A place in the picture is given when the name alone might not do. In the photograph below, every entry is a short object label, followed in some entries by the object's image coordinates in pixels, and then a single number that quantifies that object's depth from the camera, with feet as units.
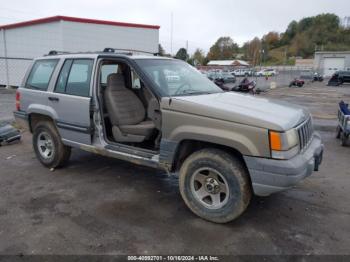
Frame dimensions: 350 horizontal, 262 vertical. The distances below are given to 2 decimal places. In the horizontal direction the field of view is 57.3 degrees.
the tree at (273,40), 420.77
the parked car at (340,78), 107.04
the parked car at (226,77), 119.03
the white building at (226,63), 282.28
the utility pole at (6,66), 70.90
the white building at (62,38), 57.91
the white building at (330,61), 181.20
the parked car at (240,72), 184.76
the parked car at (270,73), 181.73
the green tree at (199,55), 318.47
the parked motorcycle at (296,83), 99.09
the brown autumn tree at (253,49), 326.28
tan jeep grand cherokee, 10.93
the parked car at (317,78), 134.10
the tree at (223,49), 372.95
